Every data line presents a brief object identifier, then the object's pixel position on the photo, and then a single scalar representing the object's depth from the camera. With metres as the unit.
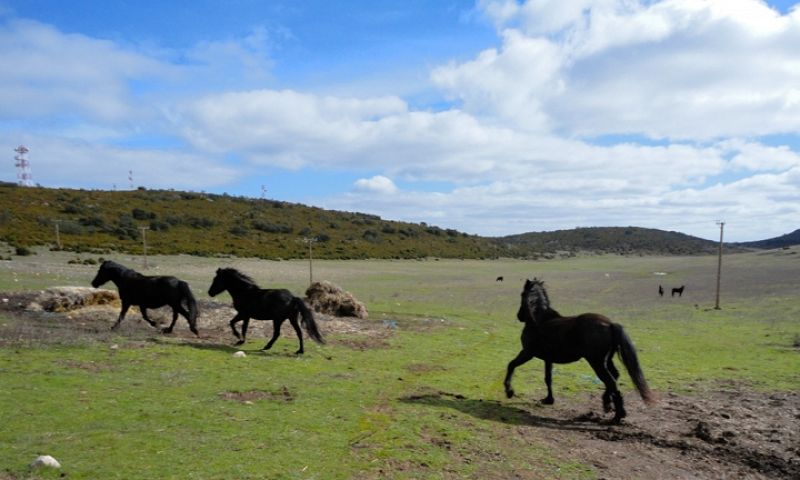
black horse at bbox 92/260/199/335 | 13.92
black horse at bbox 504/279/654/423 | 8.83
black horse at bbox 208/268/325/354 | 12.97
